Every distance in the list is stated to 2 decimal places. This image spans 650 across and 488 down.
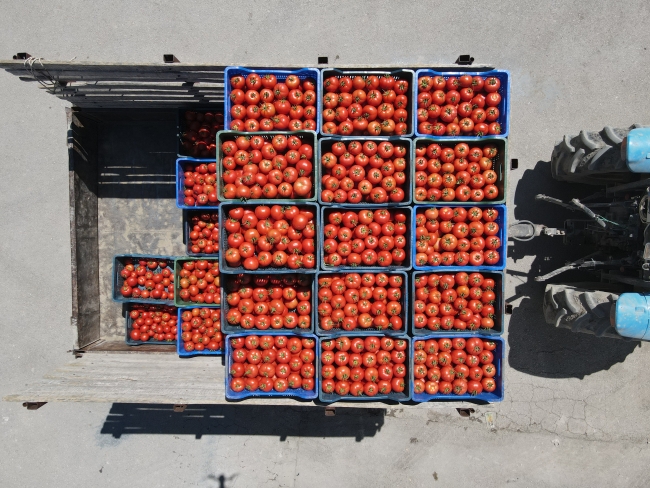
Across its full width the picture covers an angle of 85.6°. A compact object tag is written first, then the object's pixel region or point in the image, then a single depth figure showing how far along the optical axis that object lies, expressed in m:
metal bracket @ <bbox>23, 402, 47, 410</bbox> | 4.00
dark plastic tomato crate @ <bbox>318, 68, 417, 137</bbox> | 3.83
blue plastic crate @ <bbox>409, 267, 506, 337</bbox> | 4.01
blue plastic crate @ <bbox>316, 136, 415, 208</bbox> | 3.79
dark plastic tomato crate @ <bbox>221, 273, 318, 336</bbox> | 4.05
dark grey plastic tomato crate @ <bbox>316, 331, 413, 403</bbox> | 4.01
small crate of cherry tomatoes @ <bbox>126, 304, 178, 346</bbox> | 5.44
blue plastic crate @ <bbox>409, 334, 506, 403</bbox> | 4.03
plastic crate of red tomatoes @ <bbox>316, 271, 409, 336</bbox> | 3.98
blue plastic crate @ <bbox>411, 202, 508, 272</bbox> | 3.91
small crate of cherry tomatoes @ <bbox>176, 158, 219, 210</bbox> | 4.93
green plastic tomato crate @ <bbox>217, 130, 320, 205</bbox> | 3.74
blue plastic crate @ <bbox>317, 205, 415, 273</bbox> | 3.83
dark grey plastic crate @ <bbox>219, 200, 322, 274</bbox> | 3.80
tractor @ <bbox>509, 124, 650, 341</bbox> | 3.67
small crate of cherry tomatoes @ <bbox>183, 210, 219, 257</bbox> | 5.18
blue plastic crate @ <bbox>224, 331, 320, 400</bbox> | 4.07
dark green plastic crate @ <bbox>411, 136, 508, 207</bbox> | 3.83
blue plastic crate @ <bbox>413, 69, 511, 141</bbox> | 3.87
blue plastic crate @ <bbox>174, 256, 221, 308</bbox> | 5.10
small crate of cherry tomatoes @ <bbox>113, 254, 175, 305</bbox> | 5.37
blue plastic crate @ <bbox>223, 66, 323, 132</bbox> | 3.84
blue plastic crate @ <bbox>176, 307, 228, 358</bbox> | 5.13
